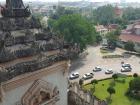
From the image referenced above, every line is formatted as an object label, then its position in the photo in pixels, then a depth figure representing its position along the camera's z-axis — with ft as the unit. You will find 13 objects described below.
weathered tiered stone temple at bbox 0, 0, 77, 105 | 31.89
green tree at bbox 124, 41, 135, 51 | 159.02
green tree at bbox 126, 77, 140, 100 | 88.02
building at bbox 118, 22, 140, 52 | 163.90
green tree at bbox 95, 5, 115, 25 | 274.36
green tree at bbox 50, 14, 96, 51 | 141.79
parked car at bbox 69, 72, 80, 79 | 114.73
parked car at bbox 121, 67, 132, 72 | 124.06
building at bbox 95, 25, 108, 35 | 223.75
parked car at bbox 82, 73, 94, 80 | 113.69
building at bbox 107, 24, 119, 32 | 234.09
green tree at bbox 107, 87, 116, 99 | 87.64
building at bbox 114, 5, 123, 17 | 323.63
